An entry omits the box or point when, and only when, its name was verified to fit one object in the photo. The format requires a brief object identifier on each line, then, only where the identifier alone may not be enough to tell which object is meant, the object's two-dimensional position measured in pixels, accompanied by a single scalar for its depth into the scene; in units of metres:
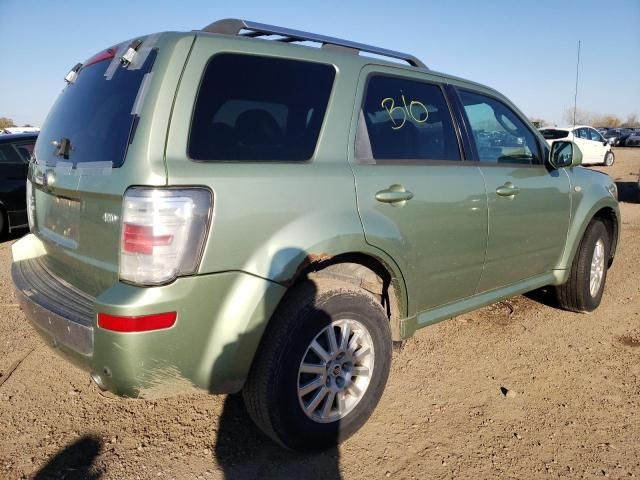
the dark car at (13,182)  6.96
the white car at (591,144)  19.36
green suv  1.94
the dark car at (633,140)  37.72
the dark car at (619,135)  39.56
